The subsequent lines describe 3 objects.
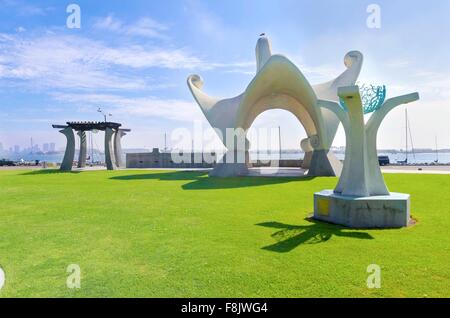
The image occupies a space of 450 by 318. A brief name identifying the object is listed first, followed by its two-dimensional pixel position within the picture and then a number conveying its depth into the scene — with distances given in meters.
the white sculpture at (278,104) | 21.11
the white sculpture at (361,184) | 7.41
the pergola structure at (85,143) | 31.55
